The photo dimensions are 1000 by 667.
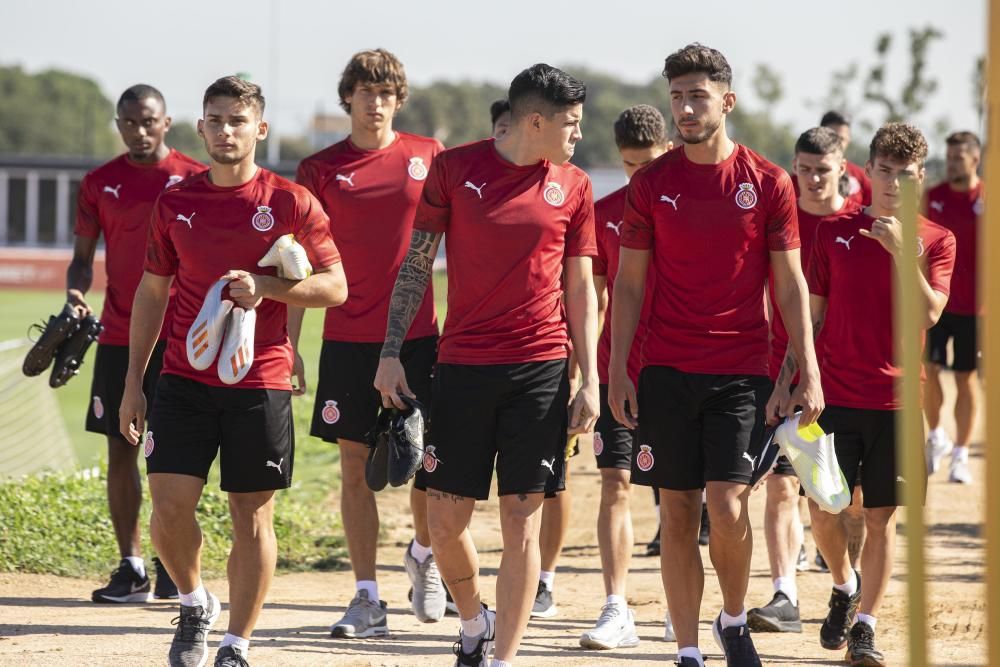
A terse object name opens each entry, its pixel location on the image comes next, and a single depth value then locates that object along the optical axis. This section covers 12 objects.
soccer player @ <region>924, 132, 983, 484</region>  23.05
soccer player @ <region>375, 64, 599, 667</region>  11.32
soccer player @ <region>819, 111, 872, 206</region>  17.25
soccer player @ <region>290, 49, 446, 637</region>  14.30
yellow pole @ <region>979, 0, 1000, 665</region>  5.68
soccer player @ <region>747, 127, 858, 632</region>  14.23
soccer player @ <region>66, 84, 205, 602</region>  15.35
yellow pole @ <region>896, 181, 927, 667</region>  5.53
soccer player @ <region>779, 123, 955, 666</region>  12.59
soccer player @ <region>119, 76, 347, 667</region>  11.55
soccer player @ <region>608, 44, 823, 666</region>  11.51
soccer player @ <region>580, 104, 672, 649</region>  13.61
